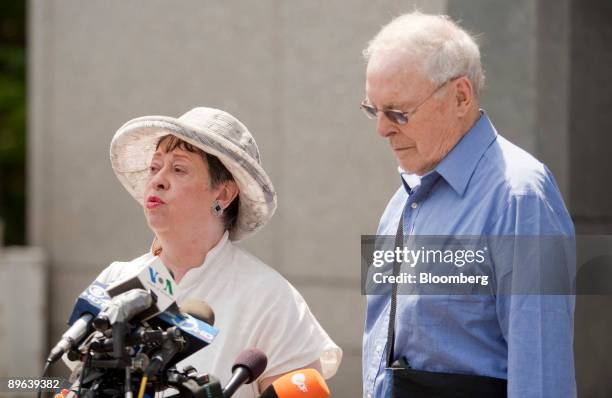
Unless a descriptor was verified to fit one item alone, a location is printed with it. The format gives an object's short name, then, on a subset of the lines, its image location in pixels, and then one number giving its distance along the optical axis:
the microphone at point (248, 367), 4.60
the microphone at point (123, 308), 4.25
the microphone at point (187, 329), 4.53
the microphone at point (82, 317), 4.20
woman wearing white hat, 6.08
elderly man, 5.23
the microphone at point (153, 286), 4.41
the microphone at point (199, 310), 4.90
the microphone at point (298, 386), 4.59
